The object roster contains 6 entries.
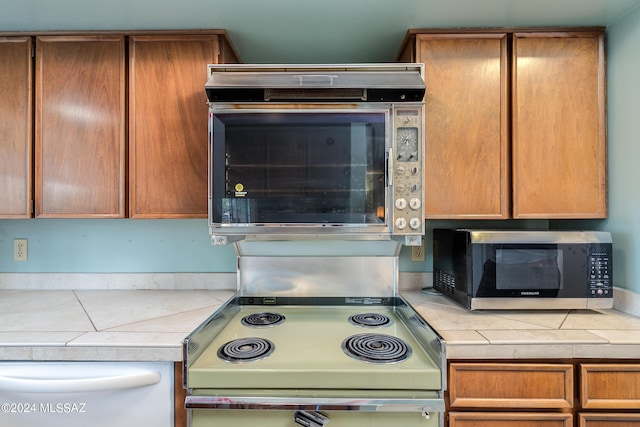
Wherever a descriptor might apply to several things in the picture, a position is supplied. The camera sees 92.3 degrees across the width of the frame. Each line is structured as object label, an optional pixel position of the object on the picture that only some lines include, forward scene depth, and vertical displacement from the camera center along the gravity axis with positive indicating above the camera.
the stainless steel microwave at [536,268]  1.20 -0.22
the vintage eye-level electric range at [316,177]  1.08 +0.14
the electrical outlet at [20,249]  1.63 -0.18
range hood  1.16 +0.48
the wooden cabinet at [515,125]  1.29 +0.37
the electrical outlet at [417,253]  1.63 -0.21
